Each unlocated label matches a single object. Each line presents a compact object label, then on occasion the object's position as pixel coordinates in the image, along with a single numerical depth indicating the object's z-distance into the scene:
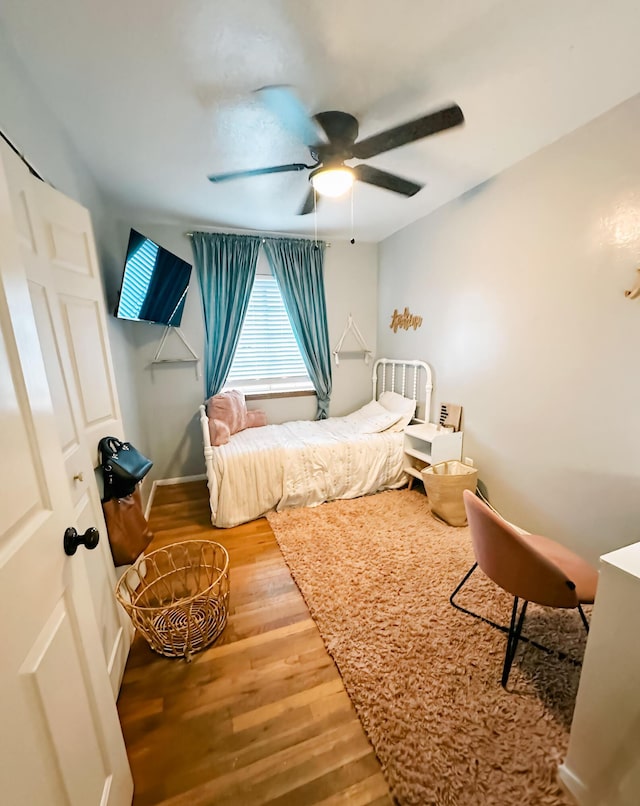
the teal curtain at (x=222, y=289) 3.19
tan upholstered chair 1.17
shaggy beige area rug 1.08
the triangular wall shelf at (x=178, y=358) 3.19
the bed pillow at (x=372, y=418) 3.12
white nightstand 2.66
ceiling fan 1.40
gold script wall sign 3.22
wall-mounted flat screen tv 2.17
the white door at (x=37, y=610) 0.57
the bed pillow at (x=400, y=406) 3.17
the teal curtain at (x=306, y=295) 3.45
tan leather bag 1.47
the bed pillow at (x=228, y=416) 2.83
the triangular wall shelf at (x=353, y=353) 3.85
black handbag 1.43
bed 2.56
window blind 3.55
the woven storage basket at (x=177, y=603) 1.49
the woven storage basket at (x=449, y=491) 2.41
